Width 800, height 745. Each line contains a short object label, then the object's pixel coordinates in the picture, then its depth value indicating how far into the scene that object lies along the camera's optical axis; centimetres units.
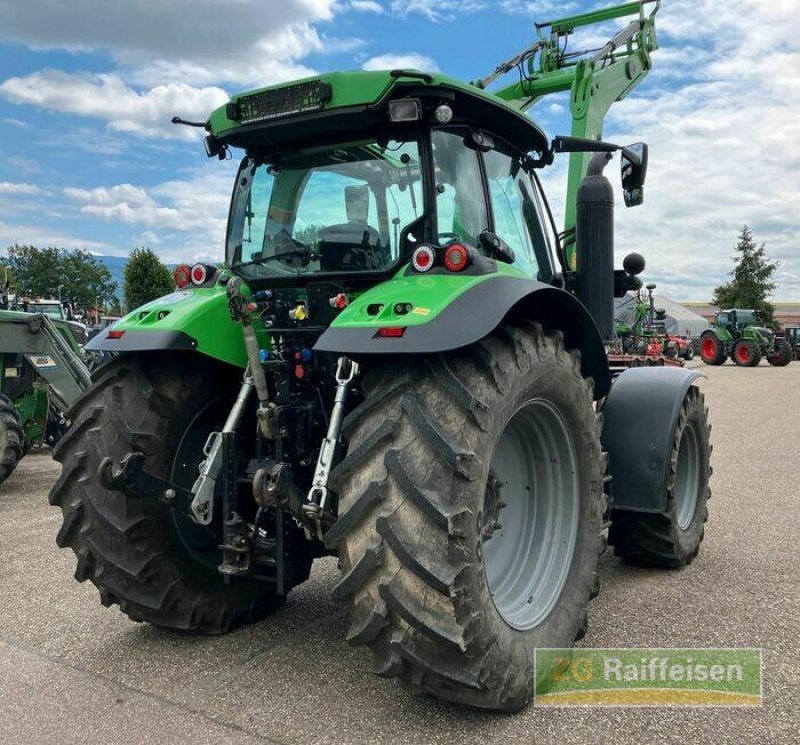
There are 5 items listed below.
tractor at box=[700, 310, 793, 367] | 2970
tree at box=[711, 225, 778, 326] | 4875
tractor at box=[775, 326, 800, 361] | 3512
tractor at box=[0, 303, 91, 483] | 845
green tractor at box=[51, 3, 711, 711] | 255
